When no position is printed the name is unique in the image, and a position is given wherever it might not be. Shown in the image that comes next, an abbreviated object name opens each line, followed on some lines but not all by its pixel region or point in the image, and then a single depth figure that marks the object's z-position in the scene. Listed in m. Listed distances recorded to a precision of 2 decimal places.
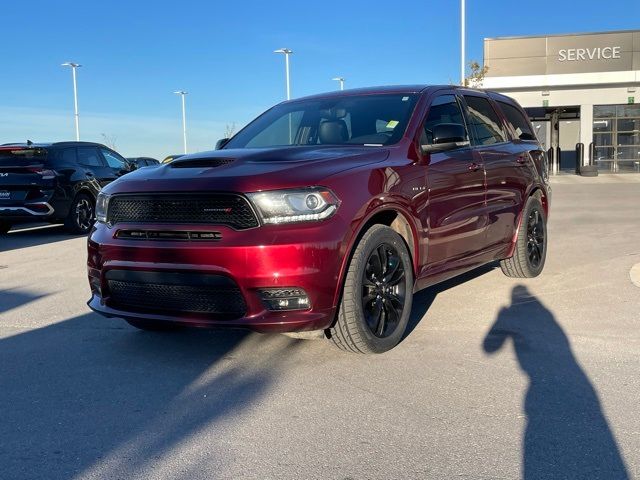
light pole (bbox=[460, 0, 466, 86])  22.41
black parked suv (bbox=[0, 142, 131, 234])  11.28
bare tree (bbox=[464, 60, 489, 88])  25.72
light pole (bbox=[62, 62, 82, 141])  45.94
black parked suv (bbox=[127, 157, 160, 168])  31.31
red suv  3.74
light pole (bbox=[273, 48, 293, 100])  39.66
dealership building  27.03
